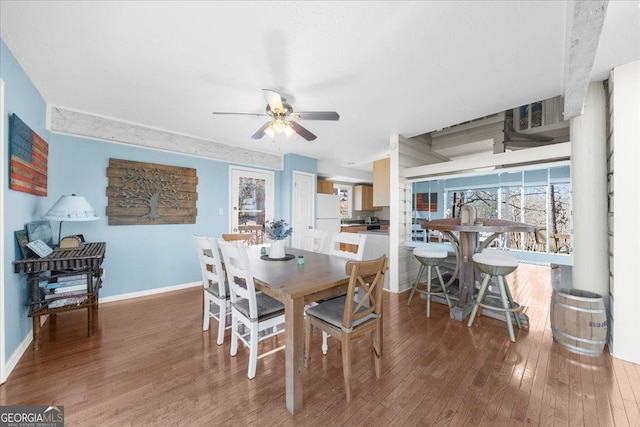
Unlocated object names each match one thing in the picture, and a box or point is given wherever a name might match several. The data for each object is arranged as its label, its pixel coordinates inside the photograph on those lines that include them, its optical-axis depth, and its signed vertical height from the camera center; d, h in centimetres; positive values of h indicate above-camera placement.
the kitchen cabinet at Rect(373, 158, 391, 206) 514 +77
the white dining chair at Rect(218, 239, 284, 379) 176 -74
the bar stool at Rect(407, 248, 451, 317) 293 -53
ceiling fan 214 +96
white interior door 516 +29
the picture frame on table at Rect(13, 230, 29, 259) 205 -24
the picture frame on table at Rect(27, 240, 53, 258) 211 -31
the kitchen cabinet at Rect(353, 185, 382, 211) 752 +61
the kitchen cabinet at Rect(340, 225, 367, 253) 570 -36
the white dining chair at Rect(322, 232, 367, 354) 218 -29
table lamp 244 +2
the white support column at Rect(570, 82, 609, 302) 229 +25
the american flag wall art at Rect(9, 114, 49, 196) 195 +50
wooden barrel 205 -90
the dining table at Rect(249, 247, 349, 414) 148 -48
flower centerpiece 246 -22
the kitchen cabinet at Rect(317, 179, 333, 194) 648 +83
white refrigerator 590 +10
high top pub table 277 -36
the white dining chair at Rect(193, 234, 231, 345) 220 -70
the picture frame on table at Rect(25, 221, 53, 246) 223 -18
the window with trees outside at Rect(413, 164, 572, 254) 279 +26
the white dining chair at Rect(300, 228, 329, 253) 300 -26
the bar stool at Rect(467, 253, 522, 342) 233 -56
